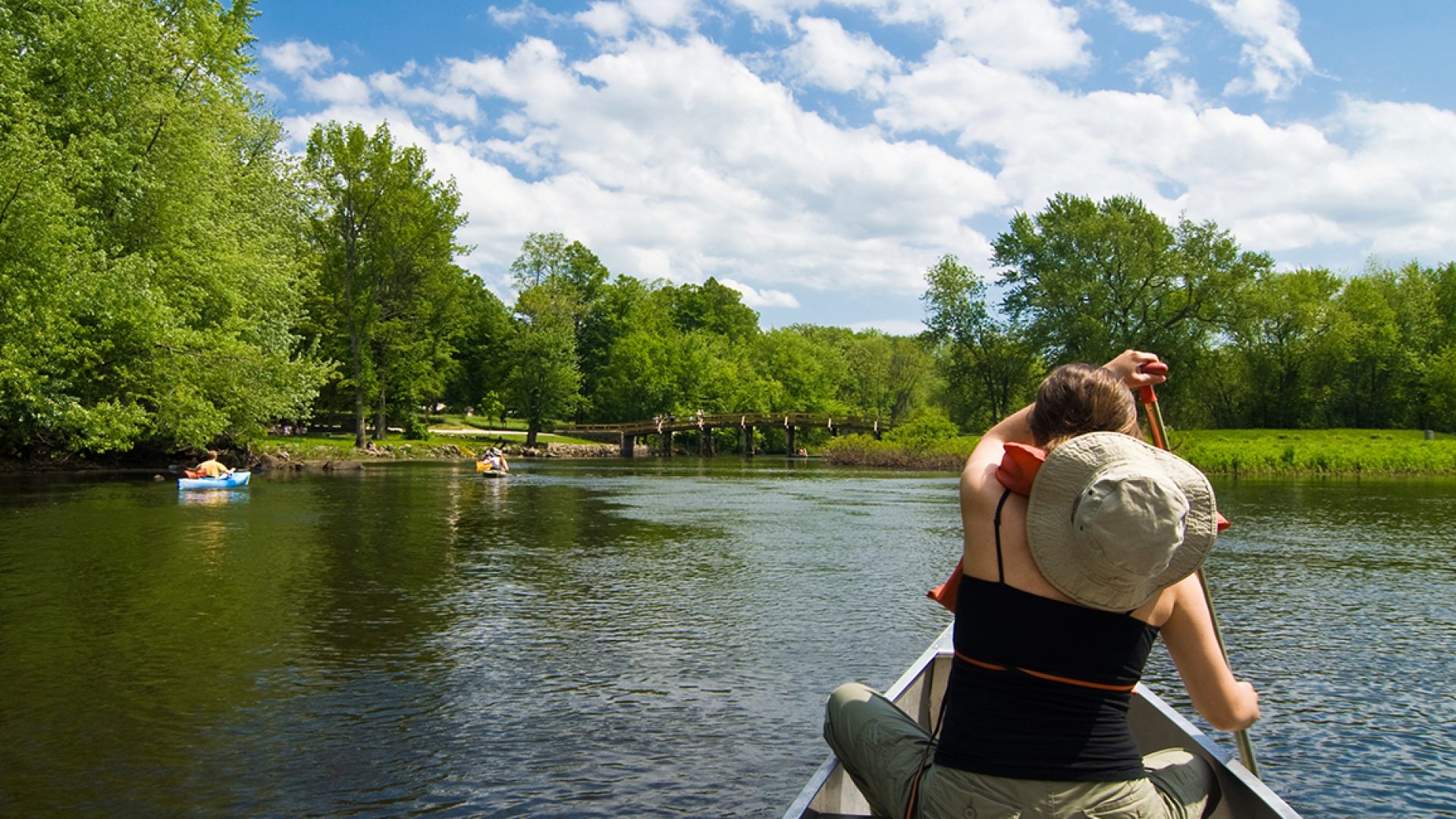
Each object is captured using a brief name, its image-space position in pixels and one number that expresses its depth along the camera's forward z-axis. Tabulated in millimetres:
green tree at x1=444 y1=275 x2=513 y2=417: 80938
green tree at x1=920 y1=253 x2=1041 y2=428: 67750
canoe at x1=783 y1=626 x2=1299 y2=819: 3613
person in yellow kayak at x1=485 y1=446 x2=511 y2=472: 37531
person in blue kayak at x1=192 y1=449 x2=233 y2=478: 28281
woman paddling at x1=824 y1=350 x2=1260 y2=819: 2729
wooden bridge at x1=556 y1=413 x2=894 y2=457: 77062
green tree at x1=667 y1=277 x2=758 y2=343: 111250
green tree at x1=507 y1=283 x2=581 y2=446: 75188
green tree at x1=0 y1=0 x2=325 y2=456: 25453
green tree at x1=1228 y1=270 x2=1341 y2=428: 65812
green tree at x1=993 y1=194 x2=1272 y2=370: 57375
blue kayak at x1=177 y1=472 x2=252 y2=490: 27016
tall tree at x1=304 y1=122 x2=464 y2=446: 54688
